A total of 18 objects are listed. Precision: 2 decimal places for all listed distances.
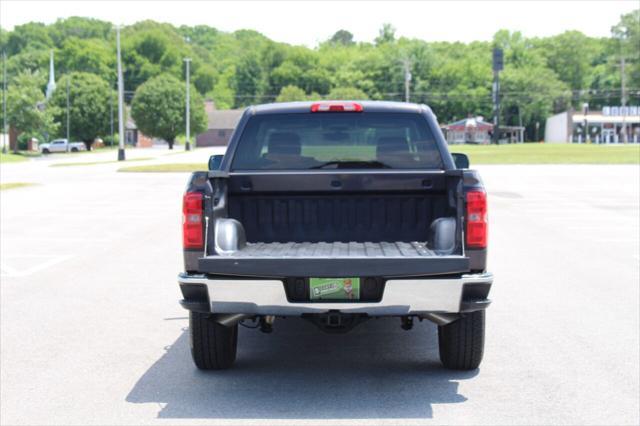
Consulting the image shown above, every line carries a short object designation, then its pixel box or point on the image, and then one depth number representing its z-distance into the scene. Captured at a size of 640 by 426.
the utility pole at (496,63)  105.71
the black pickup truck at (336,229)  5.52
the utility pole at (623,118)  126.26
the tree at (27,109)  82.94
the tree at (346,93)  139.00
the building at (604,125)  130.95
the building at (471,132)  135.62
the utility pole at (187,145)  92.54
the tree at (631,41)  150.50
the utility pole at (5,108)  78.18
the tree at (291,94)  147.70
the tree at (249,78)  172.62
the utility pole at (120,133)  53.49
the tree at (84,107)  104.00
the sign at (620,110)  131.75
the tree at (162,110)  109.12
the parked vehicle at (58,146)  95.81
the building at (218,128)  146.50
